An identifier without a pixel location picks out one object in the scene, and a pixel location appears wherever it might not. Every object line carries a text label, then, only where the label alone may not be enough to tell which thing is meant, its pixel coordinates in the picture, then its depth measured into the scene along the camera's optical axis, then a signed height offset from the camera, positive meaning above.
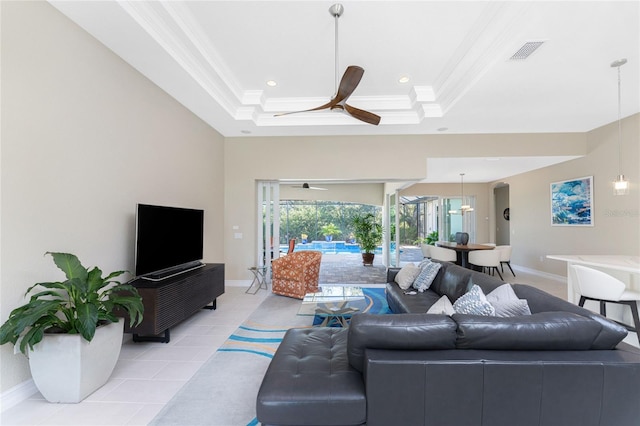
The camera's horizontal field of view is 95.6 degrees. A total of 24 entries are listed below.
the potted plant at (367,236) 8.59 -0.39
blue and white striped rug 1.99 -1.32
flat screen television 3.17 -0.21
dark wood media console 2.92 -0.87
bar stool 2.96 -0.70
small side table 5.51 -1.10
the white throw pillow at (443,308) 2.16 -0.65
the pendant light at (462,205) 8.68 +0.58
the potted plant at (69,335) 1.97 -0.80
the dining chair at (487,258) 6.20 -0.76
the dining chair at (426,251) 7.11 -0.69
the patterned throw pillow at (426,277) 3.88 -0.72
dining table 6.39 -0.56
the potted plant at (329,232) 11.61 -0.35
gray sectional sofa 1.49 -0.82
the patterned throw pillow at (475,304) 2.13 -0.62
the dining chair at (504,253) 6.60 -0.68
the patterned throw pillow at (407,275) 4.03 -0.74
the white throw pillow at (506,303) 2.13 -0.61
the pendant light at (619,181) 3.22 +0.52
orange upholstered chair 4.94 -0.89
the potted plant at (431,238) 9.45 -0.49
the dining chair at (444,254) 6.70 -0.71
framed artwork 5.51 +0.43
